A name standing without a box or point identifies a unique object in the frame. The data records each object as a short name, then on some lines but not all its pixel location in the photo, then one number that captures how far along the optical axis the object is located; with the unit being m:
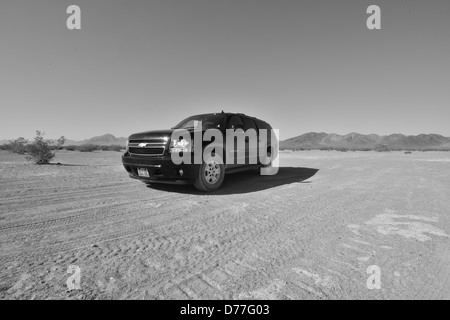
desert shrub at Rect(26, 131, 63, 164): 9.87
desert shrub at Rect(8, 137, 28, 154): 13.98
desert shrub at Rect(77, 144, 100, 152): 27.44
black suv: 4.64
